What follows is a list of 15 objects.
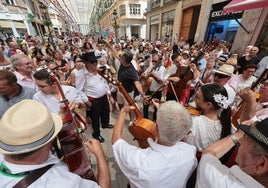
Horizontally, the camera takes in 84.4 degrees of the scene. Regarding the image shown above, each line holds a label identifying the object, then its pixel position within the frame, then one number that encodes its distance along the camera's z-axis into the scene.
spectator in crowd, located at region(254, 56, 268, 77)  3.96
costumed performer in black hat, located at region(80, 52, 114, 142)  2.66
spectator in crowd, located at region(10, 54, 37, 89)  2.63
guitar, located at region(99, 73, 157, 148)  1.73
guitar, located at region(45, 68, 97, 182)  1.36
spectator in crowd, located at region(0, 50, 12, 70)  3.39
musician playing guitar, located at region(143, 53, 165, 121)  3.42
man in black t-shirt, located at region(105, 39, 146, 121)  3.07
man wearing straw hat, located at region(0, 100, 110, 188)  0.79
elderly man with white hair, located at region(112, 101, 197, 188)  1.08
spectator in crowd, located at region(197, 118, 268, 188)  0.81
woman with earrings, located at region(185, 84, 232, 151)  1.54
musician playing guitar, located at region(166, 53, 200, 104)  3.19
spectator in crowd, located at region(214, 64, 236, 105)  2.46
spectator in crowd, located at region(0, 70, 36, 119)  1.88
